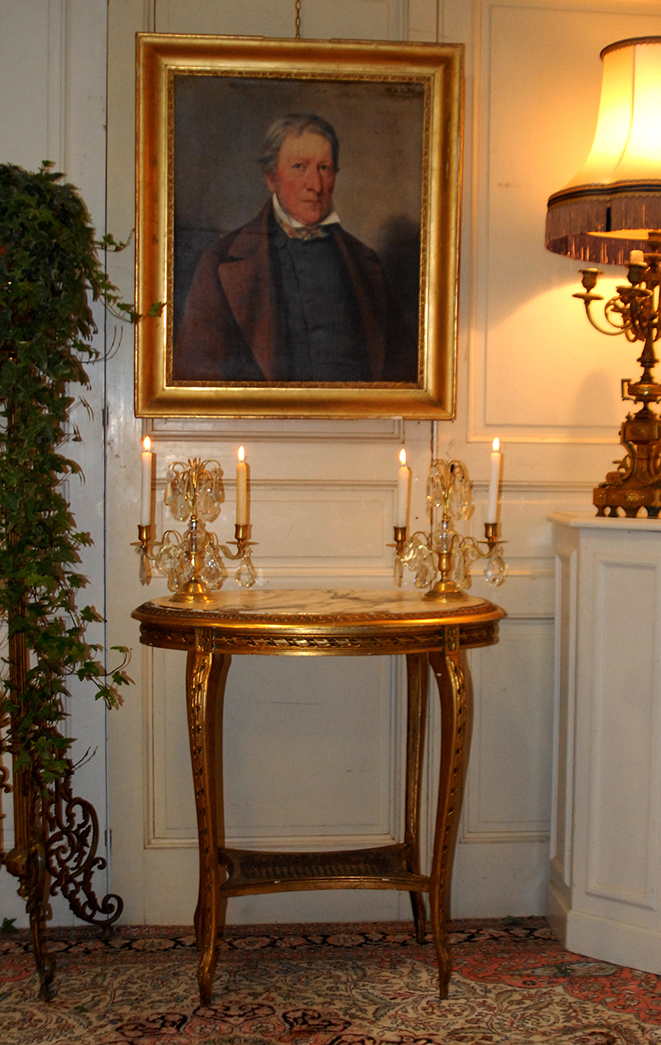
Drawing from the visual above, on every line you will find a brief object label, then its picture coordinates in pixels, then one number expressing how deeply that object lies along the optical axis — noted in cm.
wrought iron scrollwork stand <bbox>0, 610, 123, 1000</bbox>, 234
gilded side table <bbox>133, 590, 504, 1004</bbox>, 215
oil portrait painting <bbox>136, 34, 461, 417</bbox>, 263
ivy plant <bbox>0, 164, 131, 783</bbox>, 224
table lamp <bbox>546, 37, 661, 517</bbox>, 237
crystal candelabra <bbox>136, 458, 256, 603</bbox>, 238
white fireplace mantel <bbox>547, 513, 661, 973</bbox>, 244
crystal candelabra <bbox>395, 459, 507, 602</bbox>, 244
